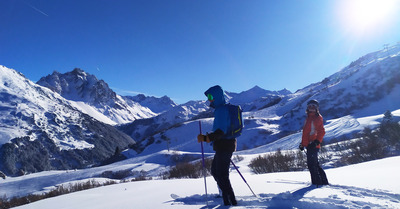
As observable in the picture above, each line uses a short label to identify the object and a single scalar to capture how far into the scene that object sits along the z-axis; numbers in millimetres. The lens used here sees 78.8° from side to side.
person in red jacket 5707
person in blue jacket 4192
